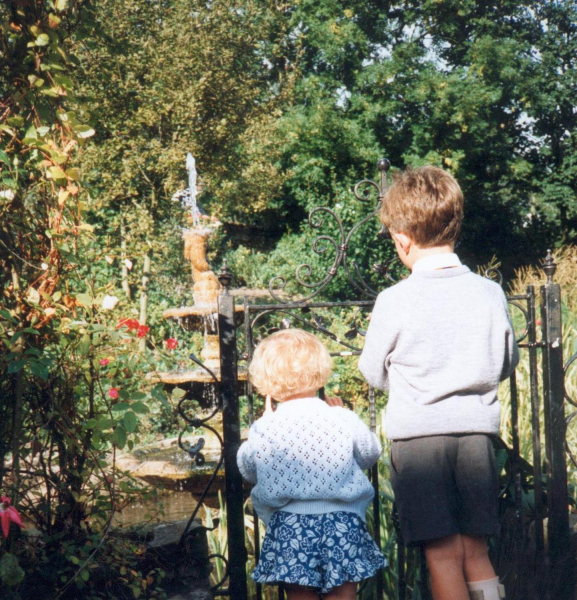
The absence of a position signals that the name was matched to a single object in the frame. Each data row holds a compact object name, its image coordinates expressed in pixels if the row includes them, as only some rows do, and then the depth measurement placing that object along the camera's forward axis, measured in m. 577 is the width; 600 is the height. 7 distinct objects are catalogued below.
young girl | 1.78
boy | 1.70
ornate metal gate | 2.17
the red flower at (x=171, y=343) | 3.91
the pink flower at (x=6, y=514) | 1.53
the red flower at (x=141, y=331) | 2.33
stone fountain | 4.81
